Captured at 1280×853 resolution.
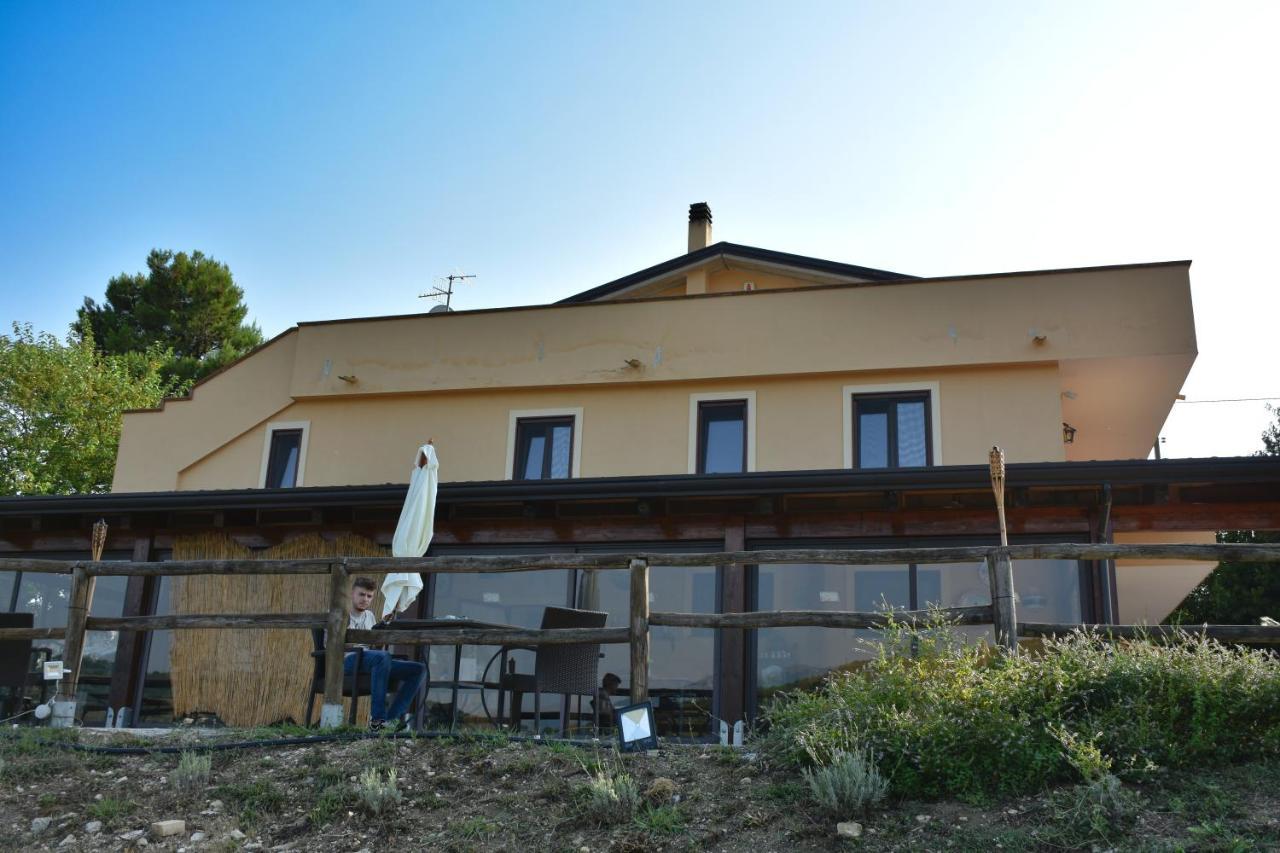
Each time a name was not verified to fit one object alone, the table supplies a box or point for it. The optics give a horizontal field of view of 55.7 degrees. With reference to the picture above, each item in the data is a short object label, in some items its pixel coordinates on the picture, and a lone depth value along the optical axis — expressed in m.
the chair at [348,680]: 9.14
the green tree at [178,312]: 42.62
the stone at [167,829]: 6.85
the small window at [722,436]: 16.02
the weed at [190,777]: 7.44
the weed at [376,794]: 7.03
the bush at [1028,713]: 6.59
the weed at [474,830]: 6.65
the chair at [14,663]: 10.60
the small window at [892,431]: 15.38
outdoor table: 9.31
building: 11.76
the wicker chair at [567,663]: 9.11
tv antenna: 22.48
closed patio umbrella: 11.27
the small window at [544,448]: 16.61
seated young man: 9.00
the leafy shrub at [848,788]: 6.39
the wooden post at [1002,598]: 7.85
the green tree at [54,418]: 32.06
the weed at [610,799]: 6.70
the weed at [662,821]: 6.52
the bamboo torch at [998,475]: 9.67
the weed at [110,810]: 7.16
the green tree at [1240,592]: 26.45
